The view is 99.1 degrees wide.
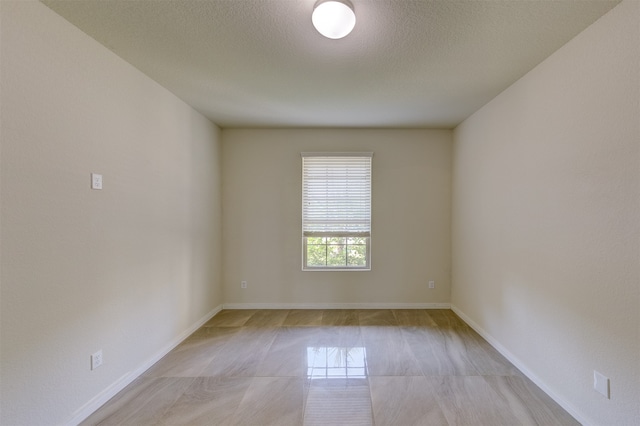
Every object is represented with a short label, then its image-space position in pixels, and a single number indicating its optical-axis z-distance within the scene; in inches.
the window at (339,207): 160.7
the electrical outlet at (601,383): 66.2
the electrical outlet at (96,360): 76.4
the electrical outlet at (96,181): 76.7
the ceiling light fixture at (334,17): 61.9
